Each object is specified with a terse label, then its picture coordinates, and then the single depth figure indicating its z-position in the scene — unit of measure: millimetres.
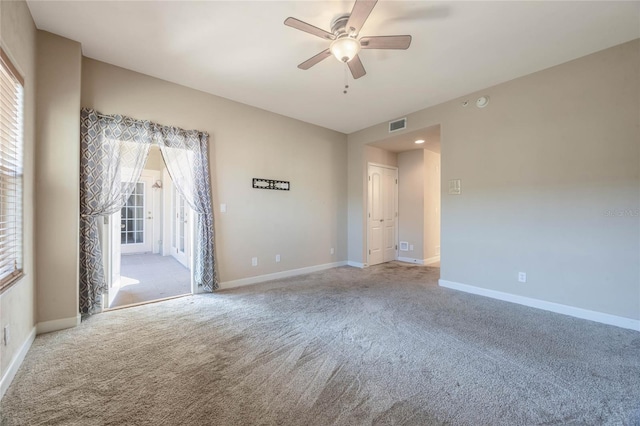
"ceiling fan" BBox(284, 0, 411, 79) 1945
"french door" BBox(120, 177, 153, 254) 6480
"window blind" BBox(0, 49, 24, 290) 1801
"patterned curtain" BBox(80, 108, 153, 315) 2785
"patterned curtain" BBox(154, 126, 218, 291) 3453
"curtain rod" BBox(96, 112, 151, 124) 2907
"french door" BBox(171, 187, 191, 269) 5414
